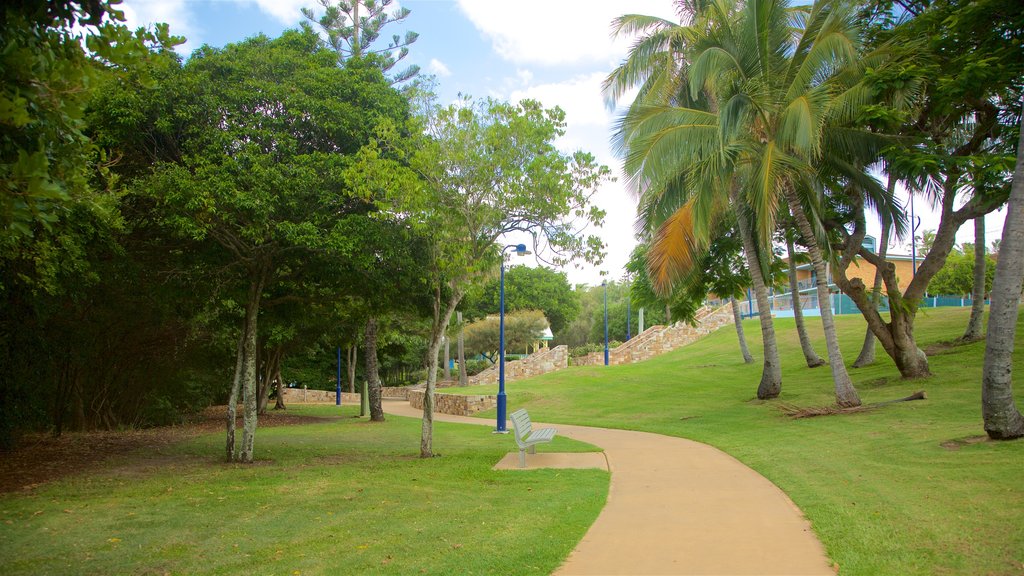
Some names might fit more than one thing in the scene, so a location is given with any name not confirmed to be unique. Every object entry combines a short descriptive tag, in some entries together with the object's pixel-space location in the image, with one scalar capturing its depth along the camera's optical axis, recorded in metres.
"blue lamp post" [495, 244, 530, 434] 17.86
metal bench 11.45
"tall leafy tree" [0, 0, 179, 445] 3.67
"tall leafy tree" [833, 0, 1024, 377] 11.80
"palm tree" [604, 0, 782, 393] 17.61
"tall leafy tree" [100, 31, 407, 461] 10.62
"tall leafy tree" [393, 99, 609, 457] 12.01
